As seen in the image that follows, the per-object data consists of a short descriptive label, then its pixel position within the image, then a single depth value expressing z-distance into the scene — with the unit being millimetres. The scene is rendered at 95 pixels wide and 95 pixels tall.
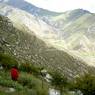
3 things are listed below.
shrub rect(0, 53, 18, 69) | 23842
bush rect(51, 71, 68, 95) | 27541
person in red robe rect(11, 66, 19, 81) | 15004
